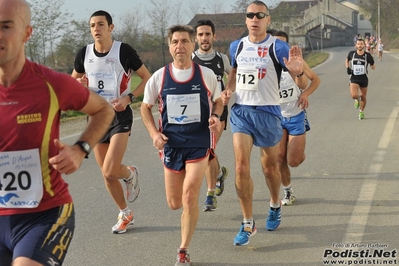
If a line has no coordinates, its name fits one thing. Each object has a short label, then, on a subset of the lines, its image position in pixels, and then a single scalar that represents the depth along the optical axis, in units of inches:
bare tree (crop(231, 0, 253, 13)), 1724.9
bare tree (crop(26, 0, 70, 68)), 904.3
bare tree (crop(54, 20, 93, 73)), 968.9
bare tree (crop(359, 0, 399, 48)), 4175.7
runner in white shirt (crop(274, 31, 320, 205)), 309.1
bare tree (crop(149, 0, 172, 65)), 1285.6
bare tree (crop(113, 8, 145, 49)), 1277.1
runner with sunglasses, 254.1
